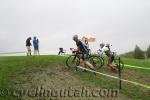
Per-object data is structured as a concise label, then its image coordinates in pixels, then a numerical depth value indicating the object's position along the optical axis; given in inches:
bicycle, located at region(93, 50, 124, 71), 393.7
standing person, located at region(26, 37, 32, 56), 549.8
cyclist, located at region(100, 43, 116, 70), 394.9
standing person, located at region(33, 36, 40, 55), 546.7
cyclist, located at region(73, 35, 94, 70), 363.3
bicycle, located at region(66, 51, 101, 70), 378.7
